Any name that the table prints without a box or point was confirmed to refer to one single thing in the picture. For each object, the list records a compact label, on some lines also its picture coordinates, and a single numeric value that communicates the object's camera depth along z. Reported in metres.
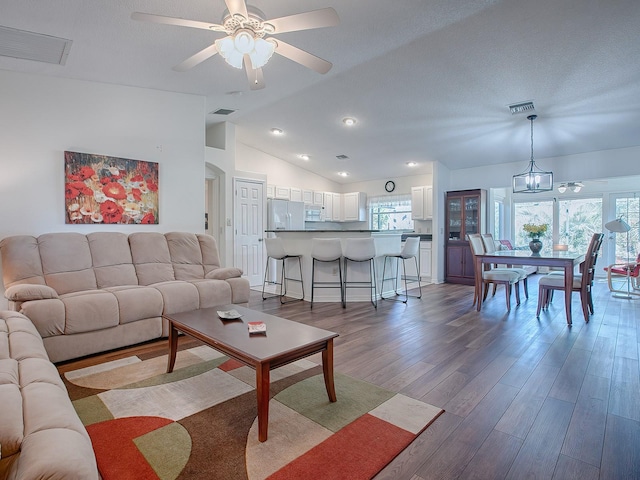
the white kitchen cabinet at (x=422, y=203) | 7.14
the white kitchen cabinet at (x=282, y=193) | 7.15
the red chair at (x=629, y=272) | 5.16
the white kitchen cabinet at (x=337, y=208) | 8.50
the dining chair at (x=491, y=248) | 5.05
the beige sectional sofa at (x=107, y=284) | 2.68
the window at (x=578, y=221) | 7.69
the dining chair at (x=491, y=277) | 4.61
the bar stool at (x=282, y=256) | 5.14
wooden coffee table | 1.71
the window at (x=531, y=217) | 8.25
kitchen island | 5.14
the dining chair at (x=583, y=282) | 4.00
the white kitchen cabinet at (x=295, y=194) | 7.44
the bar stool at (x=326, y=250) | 4.77
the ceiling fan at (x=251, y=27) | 2.05
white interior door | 6.20
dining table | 3.94
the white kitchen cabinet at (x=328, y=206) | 8.25
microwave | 7.77
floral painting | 3.72
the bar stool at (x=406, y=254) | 5.17
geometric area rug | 1.54
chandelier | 4.44
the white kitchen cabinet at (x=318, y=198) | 7.98
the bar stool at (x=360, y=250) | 4.66
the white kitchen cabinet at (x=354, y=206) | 8.30
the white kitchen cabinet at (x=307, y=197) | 7.72
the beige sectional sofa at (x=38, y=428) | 0.95
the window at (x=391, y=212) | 7.94
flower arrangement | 4.74
